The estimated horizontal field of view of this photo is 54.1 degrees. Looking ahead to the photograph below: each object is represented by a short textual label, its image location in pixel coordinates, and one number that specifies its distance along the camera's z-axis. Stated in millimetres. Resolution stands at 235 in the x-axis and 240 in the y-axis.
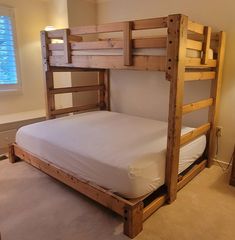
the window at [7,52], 3436
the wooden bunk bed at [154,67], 1728
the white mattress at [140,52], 1913
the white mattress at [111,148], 1728
